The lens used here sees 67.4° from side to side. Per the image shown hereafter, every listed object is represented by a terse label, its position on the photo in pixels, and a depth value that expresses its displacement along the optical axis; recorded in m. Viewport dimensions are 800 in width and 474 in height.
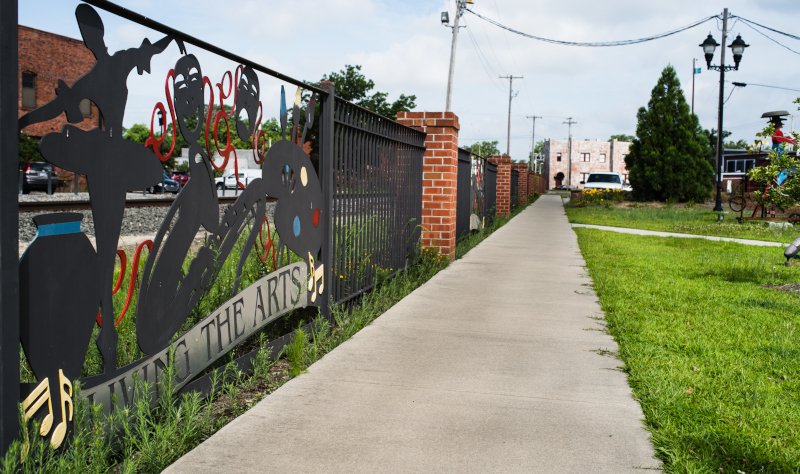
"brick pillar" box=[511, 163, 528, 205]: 30.14
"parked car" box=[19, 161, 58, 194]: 18.25
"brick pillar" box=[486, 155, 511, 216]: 20.72
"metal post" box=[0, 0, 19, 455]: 1.93
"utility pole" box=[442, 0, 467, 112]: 27.48
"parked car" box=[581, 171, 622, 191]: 35.09
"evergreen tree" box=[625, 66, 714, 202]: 27.08
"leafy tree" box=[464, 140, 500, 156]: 158.00
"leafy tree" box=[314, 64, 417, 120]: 59.94
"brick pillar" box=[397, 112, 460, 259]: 8.38
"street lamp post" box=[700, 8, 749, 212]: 20.20
